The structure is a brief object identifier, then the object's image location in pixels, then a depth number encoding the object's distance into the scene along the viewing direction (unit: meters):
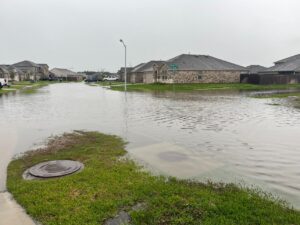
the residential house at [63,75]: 92.97
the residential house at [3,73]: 65.88
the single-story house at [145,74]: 51.95
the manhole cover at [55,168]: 5.46
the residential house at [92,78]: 75.38
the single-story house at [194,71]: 47.15
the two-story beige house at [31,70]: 87.21
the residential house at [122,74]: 72.92
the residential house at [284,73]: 46.26
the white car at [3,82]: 39.26
